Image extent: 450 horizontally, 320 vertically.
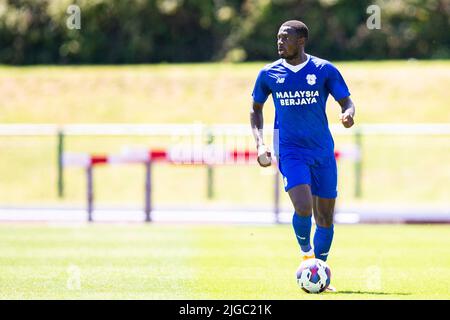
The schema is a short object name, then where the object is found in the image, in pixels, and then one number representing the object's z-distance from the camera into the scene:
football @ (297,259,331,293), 10.45
